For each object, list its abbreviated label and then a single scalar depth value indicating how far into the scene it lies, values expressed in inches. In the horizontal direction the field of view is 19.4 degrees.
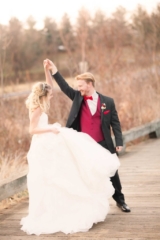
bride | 196.4
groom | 213.8
